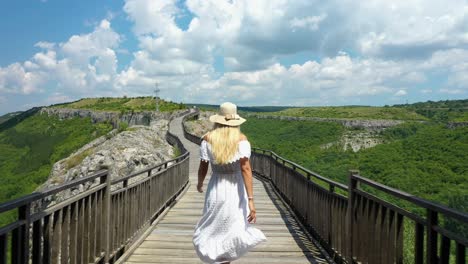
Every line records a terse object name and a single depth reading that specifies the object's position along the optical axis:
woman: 4.64
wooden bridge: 3.55
